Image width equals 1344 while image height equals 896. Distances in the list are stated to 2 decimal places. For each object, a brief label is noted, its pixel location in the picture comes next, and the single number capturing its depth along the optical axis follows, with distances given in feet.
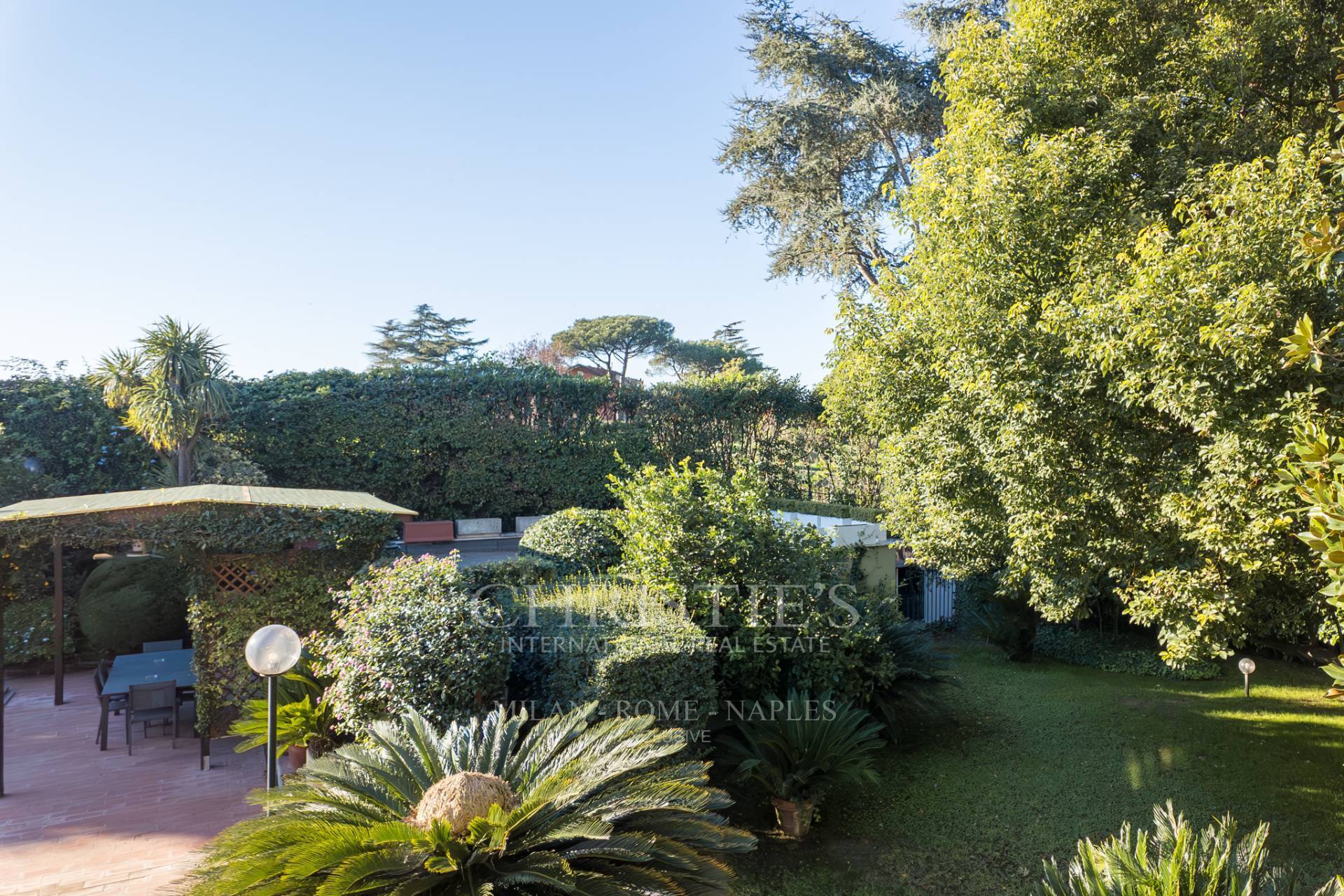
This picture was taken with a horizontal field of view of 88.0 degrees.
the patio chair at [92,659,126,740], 23.58
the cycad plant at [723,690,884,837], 16.87
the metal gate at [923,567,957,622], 40.27
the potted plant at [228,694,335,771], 17.89
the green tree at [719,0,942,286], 45.52
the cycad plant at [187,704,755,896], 9.15
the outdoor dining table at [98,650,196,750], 22.88
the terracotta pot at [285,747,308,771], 18.81
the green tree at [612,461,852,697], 19.10
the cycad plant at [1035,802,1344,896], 9.20
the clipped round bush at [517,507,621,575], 28.45
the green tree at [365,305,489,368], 108.47
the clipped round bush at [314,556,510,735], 15.46
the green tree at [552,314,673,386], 115.55
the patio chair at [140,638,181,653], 28.19
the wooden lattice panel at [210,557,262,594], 23.65
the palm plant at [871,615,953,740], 21.71
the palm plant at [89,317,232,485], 34.14
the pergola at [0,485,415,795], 21.62
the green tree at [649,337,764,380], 123.81
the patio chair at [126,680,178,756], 22.16
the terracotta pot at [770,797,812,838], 16.89
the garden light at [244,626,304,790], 13.83
